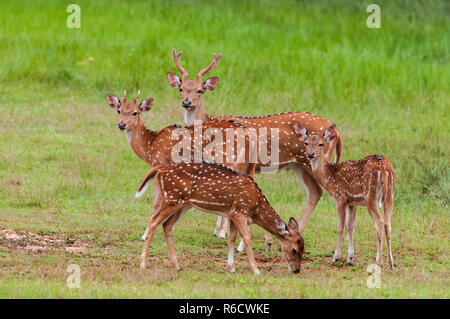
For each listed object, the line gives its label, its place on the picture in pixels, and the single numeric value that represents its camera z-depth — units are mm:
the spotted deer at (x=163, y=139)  12586
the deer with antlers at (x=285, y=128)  13156
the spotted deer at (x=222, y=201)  11250
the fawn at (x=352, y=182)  11648
